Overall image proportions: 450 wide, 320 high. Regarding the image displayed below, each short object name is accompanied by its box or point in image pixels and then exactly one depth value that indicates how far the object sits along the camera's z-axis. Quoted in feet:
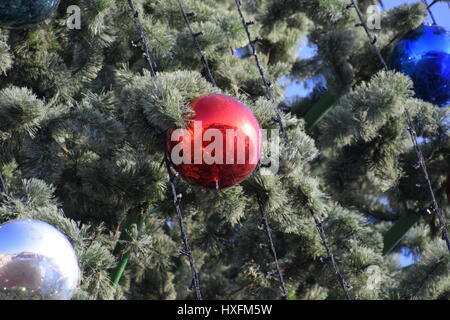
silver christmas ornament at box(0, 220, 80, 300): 25.04
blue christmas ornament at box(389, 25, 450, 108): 35.91
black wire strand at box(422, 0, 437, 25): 38.85
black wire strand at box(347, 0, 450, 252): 32.45
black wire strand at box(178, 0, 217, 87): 32.88
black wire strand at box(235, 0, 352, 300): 30.74
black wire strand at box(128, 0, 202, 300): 28.04
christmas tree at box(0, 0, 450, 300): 30.65
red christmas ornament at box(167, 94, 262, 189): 27.59
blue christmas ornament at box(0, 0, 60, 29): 27.89
